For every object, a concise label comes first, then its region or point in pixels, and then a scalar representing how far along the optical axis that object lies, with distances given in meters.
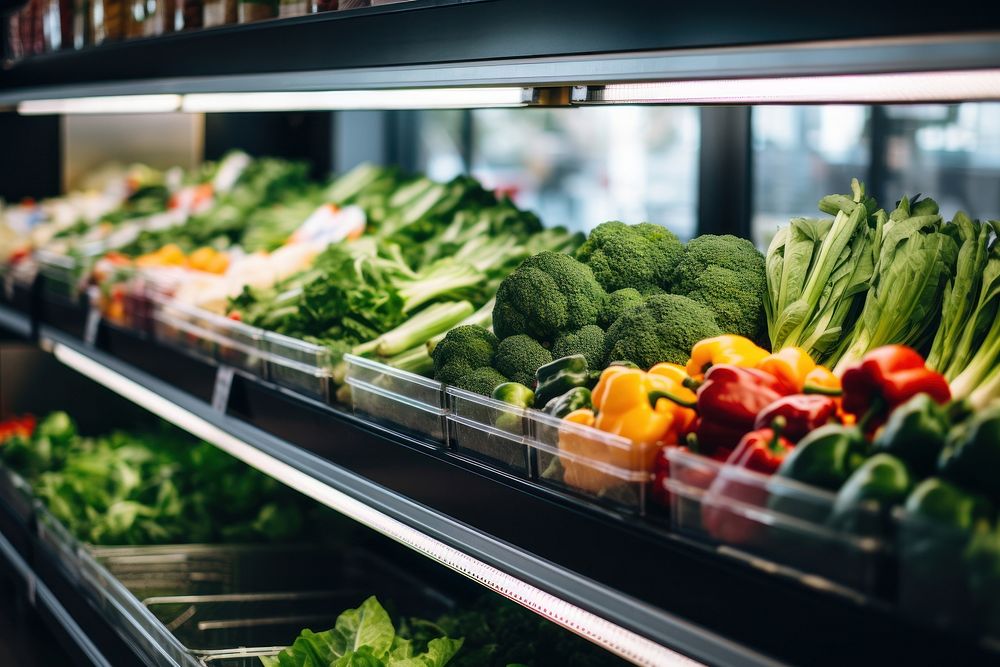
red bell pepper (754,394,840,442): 1.28
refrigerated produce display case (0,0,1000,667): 1.09
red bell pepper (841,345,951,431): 1.24
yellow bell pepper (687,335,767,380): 1.57
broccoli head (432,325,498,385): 1.91
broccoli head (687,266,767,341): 1.76
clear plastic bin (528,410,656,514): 1.34
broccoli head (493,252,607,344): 1.87
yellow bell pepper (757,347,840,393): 1.45
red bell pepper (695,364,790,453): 1.35
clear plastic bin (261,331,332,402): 2.12
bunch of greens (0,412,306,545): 3.18
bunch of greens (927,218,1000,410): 1.43
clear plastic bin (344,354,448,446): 1.78
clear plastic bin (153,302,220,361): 2.64
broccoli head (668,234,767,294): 1.81
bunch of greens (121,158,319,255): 4.25
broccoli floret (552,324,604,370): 1.78
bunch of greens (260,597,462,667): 2.07
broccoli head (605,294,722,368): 1.69
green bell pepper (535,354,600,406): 1.69
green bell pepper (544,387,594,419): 1.61
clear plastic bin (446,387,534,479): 1.56
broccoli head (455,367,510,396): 1.82
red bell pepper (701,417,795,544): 1.15
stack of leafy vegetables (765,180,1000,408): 1.48
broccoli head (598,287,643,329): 1.87
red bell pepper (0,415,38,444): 4.30
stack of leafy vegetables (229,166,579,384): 2.42
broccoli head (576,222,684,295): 1.95
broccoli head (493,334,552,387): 1.83
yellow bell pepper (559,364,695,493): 1.36
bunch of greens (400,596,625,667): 2.18
